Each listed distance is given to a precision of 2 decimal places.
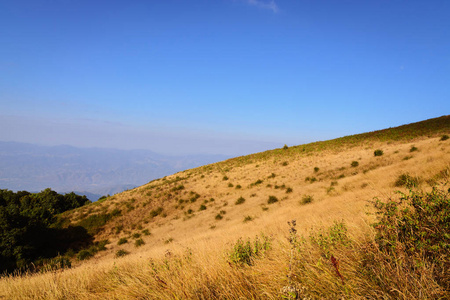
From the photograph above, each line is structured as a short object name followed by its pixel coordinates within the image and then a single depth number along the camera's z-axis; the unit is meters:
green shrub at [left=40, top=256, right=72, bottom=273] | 14.65
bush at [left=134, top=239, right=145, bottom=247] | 16.94
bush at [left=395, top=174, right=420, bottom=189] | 11.23
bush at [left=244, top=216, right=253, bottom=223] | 15.49
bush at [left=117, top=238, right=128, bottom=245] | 18.32
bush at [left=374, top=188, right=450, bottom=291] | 2.45
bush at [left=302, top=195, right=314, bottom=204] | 15.13
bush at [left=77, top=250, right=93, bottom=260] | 16.88
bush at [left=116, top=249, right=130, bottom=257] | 15.59
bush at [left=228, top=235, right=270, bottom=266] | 4.20
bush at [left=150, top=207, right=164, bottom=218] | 22.96
